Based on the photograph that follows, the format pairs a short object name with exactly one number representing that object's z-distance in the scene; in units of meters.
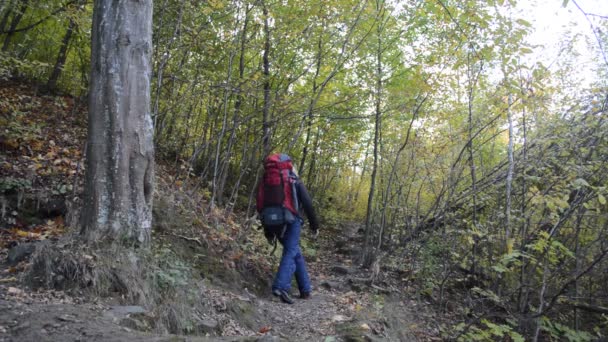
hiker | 5.66
